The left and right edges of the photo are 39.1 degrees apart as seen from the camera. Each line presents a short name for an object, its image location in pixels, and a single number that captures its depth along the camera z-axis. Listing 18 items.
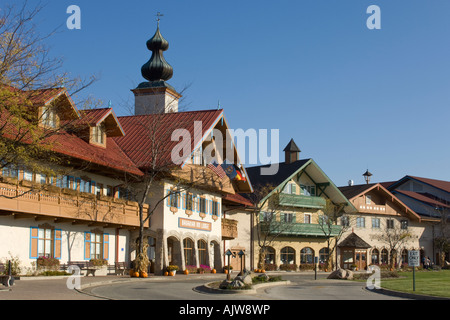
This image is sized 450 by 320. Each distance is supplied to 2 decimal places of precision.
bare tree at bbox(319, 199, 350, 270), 59.41
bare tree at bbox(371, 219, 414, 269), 64.94
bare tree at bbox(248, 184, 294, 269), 55.19
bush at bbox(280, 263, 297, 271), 56.84
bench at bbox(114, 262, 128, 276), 36.12
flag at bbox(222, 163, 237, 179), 46.59
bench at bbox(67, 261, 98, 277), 33.44
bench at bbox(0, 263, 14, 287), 21.56
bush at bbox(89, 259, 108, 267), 34.83
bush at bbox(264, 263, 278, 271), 55.38
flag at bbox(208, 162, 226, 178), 44.00
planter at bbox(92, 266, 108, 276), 34.66
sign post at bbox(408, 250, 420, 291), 25.98
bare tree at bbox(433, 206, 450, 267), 68.38
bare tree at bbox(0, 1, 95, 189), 20.47
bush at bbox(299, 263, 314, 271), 58.56
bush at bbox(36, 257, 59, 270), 30.95
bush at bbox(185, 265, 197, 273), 42.06
